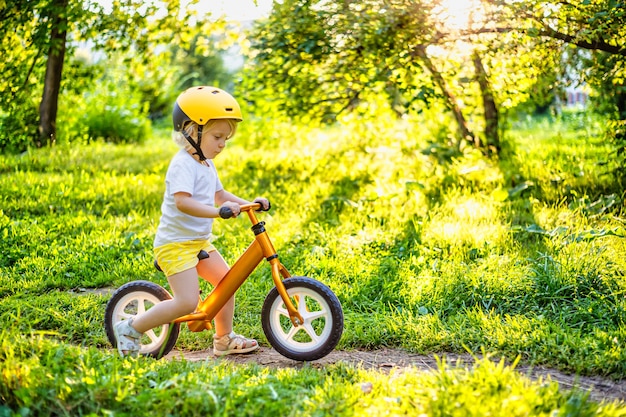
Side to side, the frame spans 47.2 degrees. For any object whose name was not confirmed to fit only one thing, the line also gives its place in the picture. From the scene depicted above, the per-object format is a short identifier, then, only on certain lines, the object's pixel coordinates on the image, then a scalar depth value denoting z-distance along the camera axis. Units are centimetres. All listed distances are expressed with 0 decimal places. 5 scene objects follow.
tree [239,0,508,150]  580
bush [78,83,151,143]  1090
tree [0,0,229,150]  690
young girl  364
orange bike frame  368
